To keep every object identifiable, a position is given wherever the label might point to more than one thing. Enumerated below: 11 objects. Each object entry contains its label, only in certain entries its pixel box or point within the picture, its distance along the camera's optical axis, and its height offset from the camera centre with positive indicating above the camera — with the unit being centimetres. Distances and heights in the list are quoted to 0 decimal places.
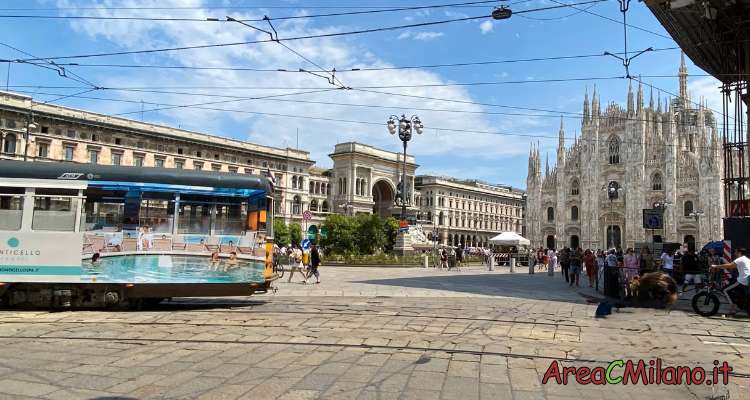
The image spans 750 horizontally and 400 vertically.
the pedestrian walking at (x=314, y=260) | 1728 -72
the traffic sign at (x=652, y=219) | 2170 +124
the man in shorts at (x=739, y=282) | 1038 -61
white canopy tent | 3341 +30
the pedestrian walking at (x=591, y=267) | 1872 -71
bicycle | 1077 -107
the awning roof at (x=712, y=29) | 1427 +667
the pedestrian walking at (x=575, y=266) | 1859 -69
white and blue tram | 992 -2
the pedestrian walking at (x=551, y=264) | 2527 -88
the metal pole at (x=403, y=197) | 2879 +252
